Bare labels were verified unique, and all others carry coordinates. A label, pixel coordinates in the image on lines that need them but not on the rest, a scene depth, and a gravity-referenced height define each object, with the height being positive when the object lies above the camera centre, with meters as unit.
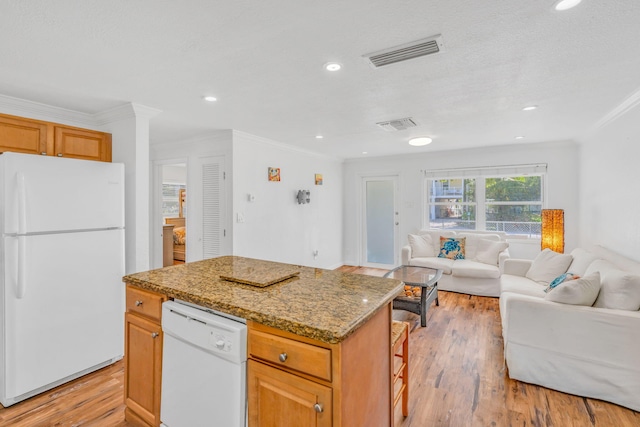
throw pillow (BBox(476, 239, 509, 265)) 4.61 -0.63
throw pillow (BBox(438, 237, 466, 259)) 4.94 -0.63
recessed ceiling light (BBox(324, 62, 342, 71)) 2.02 +0.96
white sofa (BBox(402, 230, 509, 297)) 4.44 -0.80
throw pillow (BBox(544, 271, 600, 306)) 2.27 -0.61
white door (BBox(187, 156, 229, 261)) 3.99 -0.01
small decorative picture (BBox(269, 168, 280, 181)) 4.48 +0.52
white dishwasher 1.32 -0.74
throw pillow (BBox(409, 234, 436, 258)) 5.08 -0.61
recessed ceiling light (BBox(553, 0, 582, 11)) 1.38 +0.94
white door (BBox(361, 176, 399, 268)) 6.16 -0.25
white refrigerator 2.13 -0.47
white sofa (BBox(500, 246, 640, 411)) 2.08 -0.95
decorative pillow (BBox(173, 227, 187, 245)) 6.41 -0.58
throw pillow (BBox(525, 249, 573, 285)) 3.43 -0.65
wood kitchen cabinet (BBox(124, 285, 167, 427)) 1.68 -0.85
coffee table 3.38 -0.96
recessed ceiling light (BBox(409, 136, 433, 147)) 4.12 +0.94
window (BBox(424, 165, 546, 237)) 5.01 +0.18
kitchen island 1.12 -0.53
